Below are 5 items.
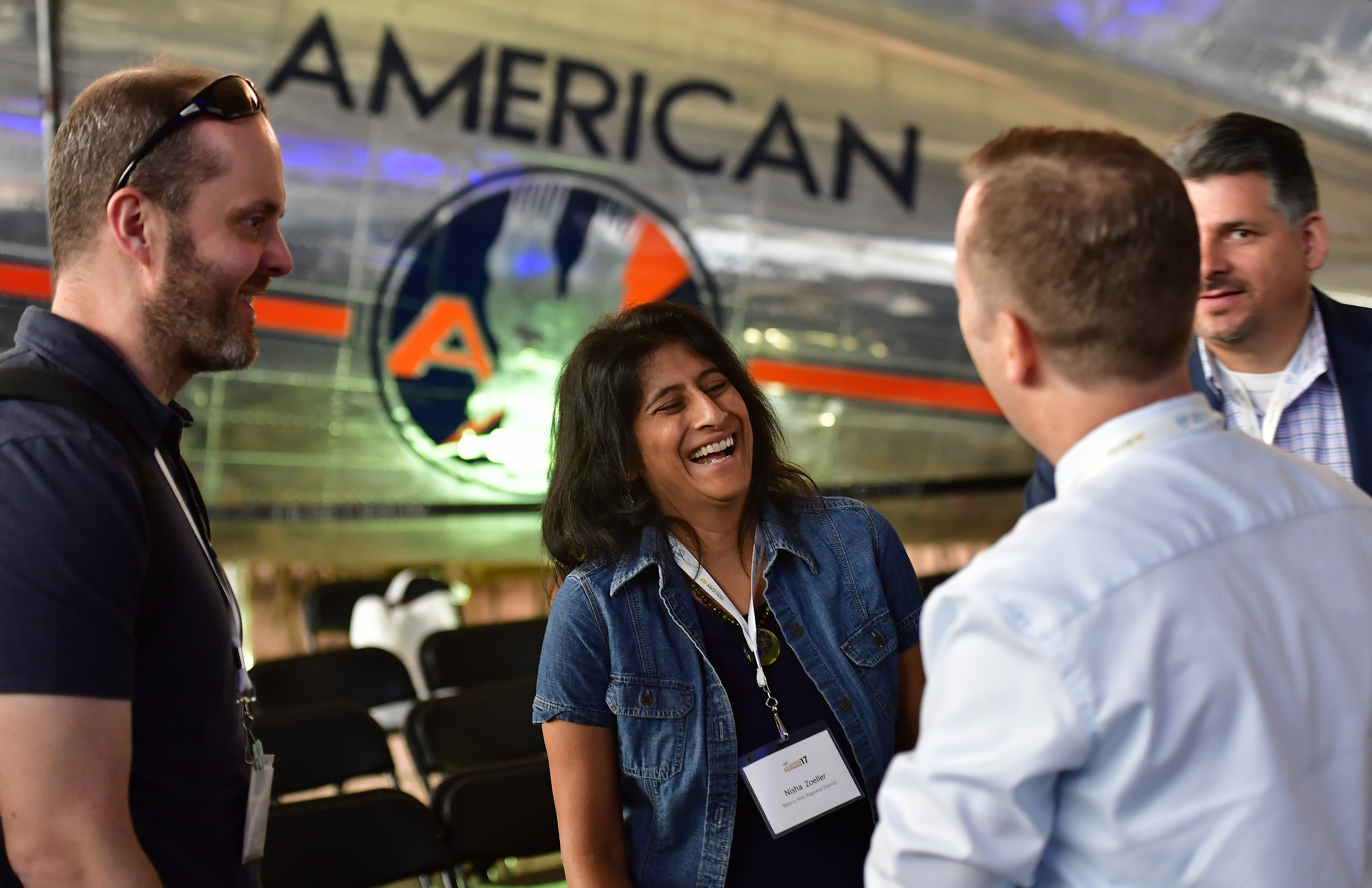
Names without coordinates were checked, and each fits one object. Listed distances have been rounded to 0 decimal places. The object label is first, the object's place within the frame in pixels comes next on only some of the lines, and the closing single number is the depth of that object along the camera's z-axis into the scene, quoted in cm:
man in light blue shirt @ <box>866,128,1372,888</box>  91
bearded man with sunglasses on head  117
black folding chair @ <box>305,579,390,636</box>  498
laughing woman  169
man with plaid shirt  199
